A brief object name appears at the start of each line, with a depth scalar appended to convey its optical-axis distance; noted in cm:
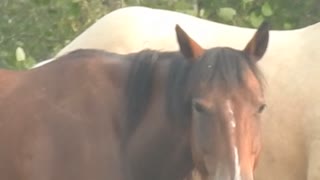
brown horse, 798
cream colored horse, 992
